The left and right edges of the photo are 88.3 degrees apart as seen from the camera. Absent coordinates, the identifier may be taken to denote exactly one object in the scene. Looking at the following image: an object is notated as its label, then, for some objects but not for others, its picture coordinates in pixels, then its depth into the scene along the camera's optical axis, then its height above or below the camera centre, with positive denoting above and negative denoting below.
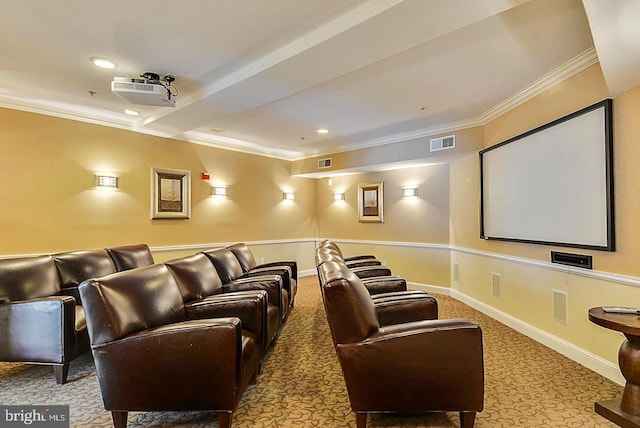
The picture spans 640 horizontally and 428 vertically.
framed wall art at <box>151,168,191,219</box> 4.88 +0.40
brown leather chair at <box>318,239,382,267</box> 3.81 -0.55
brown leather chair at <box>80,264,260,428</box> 1.81 -0.78
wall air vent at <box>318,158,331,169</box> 6.47 +1.12
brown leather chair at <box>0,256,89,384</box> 2.51 -0.86
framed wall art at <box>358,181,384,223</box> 6.23 +0.32
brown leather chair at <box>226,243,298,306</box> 3.95 -0.59
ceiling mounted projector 2.94 +1.18
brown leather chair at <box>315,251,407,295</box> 3.20 -0.64
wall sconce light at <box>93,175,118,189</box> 4.32 +0.50
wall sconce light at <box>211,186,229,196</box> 5.65 +0.50
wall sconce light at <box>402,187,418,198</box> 5.75 +0.48
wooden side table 1.98 -0.93
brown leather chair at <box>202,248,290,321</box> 3.20 -0.60
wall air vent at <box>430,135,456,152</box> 4.74 +1.13
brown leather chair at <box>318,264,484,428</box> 1.80 -0.79
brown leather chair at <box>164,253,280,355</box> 2.46 -0.63
